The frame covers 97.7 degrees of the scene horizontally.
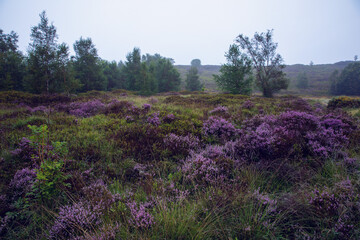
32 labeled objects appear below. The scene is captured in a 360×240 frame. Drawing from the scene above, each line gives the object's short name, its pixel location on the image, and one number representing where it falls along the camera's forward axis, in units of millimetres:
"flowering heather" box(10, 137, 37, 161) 3421
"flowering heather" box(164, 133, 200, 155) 3878
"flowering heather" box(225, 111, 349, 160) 3440
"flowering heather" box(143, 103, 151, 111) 7979
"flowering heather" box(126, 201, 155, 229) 1763
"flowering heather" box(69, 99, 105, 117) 7805
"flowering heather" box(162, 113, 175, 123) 5965
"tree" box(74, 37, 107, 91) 32362
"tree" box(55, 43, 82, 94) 16938
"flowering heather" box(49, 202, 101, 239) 1798
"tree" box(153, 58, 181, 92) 42094
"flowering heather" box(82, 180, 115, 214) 2014
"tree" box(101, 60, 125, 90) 42062
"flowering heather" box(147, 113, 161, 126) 5629
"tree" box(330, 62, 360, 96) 52906
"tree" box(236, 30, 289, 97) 27953
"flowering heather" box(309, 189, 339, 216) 1850
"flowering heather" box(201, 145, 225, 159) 3361
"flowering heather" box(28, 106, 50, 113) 7762
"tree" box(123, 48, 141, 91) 39188
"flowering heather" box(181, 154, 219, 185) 2632
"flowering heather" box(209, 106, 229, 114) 7969
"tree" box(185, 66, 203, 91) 48000
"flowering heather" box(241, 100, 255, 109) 9175
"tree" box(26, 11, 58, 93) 18672
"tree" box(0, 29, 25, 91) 26219
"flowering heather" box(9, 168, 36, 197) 2432
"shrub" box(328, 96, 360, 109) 11496
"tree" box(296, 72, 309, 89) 73250
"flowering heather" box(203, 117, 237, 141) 4789
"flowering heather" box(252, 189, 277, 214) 1886
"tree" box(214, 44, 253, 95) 26438
